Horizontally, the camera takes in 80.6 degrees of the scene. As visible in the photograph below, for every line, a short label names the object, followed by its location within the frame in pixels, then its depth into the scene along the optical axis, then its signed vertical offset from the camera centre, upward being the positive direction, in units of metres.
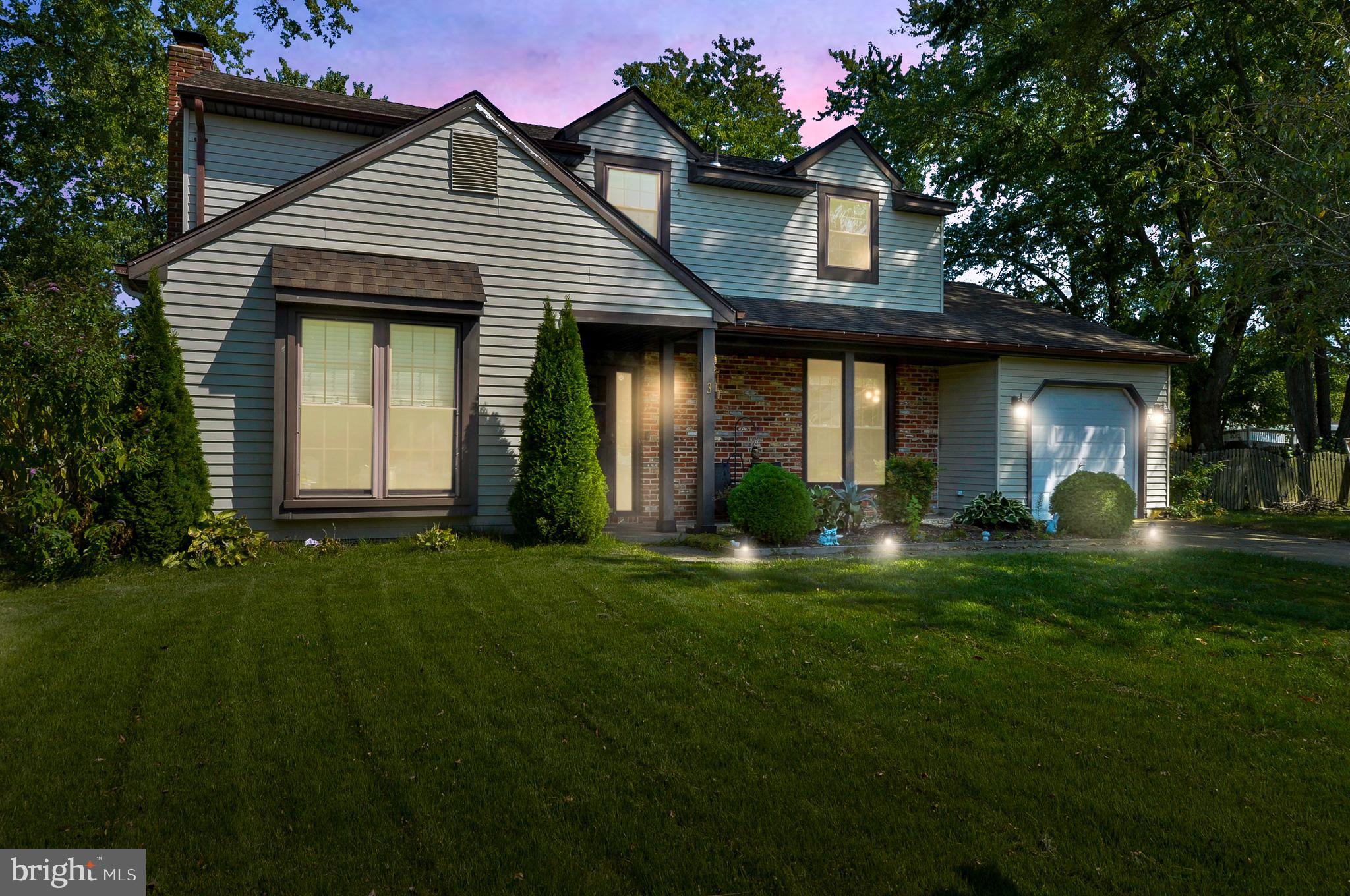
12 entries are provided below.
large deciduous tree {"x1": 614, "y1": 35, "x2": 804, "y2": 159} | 29.50 +14.15
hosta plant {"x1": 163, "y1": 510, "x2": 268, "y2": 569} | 7.78 -0.88
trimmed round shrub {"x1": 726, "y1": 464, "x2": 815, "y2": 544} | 10.04 -0.58
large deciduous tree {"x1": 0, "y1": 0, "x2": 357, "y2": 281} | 18.77 +9.00
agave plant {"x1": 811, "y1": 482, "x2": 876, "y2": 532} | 11.14 -0.63
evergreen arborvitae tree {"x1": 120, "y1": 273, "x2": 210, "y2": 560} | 7.57 +0.13
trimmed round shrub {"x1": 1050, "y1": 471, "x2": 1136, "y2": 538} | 11.99 -0.63
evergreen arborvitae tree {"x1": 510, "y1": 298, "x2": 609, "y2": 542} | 9.13 +0.11
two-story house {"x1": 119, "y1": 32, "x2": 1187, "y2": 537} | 9.00 +1.92
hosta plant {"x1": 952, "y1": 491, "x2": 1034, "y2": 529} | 12.33 -0.78
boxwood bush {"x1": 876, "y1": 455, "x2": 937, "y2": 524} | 12.34 -0.32
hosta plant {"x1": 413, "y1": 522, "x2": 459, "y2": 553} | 8.94 -0.92
